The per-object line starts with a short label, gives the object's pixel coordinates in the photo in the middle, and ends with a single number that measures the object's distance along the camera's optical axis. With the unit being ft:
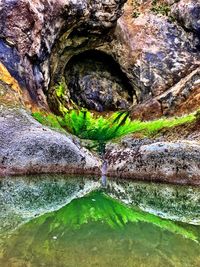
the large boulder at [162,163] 18.24
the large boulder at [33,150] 18.20
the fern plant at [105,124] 24.65
